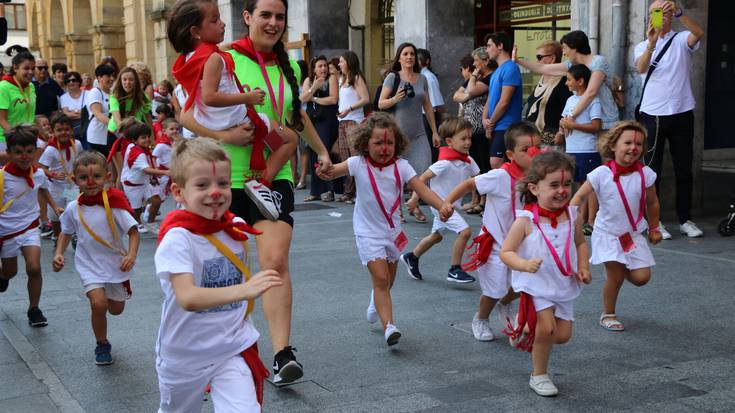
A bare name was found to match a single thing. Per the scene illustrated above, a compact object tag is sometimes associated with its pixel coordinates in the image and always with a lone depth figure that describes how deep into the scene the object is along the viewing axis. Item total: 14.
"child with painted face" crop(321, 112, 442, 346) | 5.90
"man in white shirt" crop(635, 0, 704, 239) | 9.07
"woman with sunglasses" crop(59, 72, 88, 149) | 14.02
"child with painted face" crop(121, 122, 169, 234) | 10.69
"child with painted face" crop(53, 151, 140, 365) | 5.84
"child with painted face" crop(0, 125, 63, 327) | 6.68
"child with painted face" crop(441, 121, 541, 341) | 5.81
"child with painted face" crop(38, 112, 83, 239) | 9.80
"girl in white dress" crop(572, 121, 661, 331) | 5.97
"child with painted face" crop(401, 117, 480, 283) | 7.38
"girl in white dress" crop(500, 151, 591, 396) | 4.85
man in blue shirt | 10.43
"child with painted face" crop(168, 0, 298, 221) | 4.82
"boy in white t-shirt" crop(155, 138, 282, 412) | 3.51
